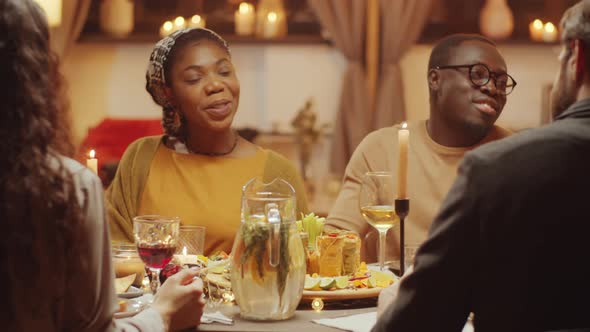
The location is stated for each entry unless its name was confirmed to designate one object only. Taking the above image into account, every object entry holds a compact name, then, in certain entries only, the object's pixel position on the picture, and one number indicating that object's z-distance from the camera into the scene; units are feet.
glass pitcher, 5.80
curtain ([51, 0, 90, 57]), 20.84
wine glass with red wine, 6.21
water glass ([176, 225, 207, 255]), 7.28
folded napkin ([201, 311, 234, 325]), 5.80
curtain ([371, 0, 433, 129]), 20.30
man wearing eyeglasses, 8.70
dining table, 5.71
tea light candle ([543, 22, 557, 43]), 20.08
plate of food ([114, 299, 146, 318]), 5.79
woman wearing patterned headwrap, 8.73
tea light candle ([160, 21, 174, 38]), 20.04
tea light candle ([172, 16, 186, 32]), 19.00
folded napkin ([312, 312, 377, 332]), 5.72
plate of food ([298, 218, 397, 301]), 6.30
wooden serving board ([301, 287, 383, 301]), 6.22
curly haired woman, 4.37
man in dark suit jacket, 4.39
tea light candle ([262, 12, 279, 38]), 20.62
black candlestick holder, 6.52
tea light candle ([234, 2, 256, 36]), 20.70
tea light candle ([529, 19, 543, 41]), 20.30
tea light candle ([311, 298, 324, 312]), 6.20
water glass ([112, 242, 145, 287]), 6.78
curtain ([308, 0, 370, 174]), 20.38
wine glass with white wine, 6.91
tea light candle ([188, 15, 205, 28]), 18.57
